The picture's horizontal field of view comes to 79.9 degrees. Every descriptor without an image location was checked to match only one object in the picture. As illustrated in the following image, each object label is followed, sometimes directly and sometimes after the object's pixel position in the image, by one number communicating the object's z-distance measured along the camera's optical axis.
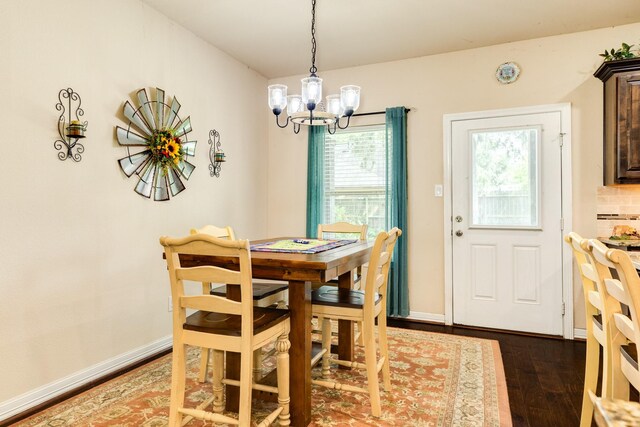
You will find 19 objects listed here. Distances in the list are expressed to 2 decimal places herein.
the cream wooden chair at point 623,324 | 1.11
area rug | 1.98
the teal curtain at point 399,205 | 3.83
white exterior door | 3.39
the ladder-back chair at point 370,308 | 1.99
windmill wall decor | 2.76
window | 4.04
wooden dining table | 1.79
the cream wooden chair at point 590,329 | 1.67
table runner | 2.19
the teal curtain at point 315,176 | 4.20
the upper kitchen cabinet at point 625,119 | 2.91
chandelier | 2.38
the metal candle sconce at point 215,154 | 3.58
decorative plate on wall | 3.51
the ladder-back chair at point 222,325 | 1.62
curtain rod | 3.94
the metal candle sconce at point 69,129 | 2.29
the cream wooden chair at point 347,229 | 3.12
